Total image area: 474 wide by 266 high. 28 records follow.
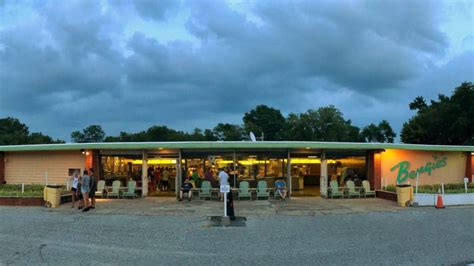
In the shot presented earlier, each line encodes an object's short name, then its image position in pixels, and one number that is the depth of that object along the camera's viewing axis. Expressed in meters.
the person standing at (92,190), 14.97
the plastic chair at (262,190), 18.27
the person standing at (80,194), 15.39
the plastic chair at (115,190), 19.09
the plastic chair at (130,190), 19.02
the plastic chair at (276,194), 18.33
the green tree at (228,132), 65.81
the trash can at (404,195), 15.72
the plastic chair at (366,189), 19.11
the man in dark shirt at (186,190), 17.73
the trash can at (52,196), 15.81
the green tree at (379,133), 70.31
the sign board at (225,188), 12.11
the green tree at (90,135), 97.50
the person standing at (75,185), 15.82
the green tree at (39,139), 61.77
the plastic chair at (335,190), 18.86
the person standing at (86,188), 14.77
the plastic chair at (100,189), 19.09
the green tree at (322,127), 61.03
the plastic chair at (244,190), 18.17
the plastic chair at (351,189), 18.97
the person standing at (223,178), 14.02
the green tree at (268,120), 73.81
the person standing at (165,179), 20.94
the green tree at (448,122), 41.50
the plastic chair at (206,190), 18.23
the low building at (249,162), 19.22
